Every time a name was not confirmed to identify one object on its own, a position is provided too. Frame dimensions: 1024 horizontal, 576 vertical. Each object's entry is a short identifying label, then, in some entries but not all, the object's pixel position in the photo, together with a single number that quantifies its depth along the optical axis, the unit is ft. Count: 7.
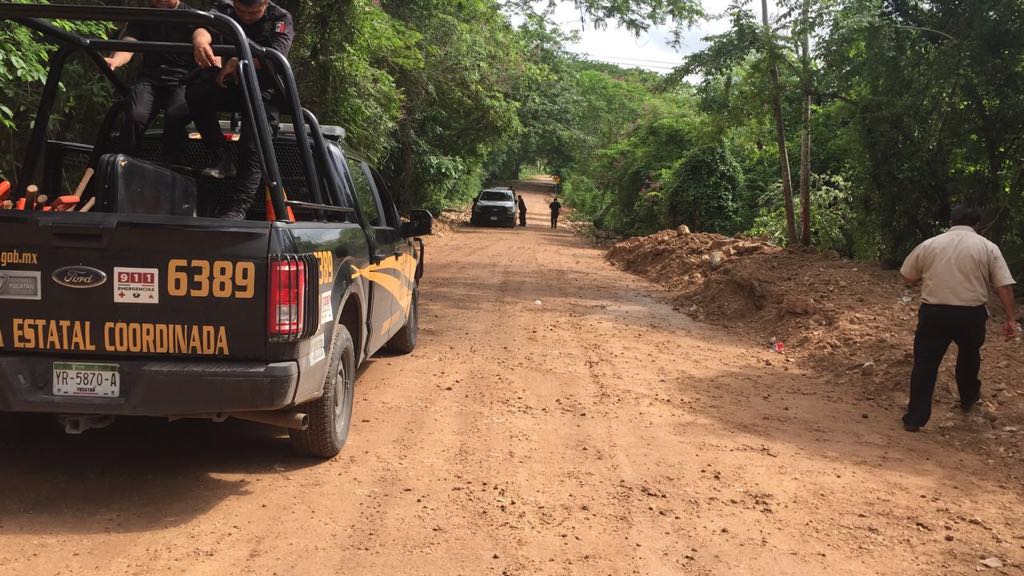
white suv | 117.29
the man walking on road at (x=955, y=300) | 19.35
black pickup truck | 12.44
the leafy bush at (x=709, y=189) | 78.79
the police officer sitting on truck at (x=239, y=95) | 15.66
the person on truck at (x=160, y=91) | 16.98
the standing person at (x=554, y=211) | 128.57
